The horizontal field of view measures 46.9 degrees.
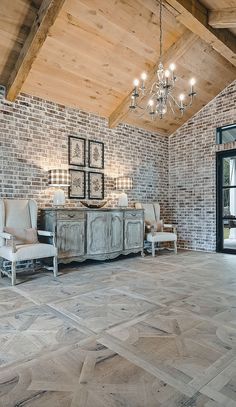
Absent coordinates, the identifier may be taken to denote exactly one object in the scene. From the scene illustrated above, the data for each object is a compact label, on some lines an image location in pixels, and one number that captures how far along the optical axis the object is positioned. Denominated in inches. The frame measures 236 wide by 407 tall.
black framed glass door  237.9
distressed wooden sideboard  172.4
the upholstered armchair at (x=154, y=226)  223.5
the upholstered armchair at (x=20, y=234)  142.0
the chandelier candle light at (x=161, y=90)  129.0
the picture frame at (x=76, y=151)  207.8
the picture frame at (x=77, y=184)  208.2
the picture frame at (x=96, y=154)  219.3
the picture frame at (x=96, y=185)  218.8
